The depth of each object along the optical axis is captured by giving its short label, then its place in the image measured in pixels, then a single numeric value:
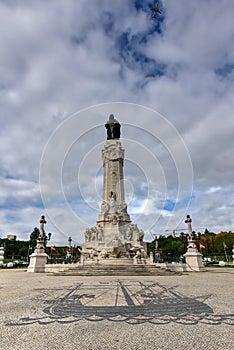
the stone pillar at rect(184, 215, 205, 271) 23.27
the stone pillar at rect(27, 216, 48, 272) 22.27
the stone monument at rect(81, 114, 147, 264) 23.58
